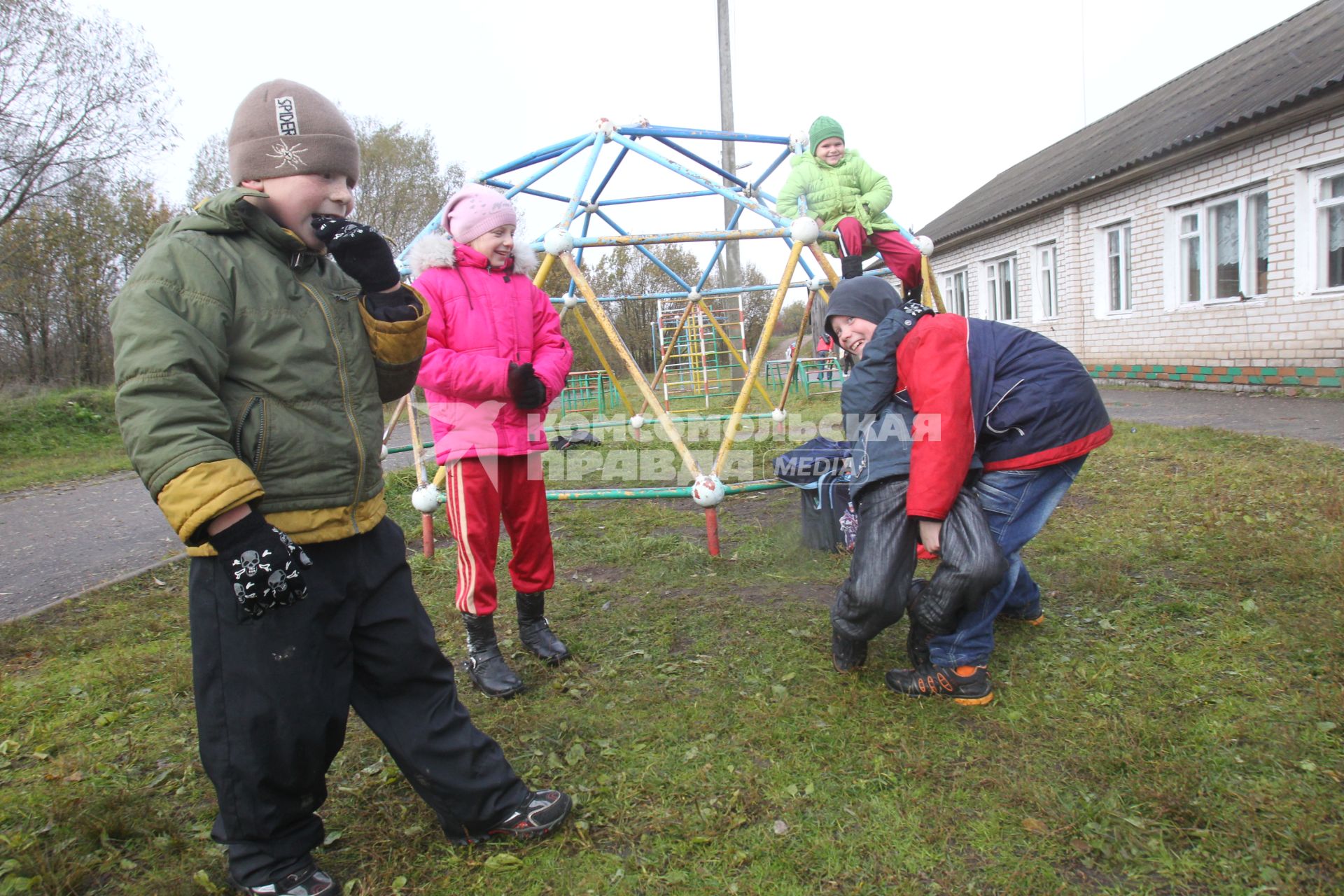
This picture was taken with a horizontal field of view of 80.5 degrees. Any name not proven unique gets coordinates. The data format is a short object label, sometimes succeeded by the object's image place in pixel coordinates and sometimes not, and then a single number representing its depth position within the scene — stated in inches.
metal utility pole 589.6
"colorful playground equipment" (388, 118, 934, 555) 165.6
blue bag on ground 157.8
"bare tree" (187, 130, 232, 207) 929.5
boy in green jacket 54.8
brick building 353.1
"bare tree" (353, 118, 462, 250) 1125.1
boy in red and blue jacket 91.5
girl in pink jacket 106.8
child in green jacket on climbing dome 199.6
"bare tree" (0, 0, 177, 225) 524.7
